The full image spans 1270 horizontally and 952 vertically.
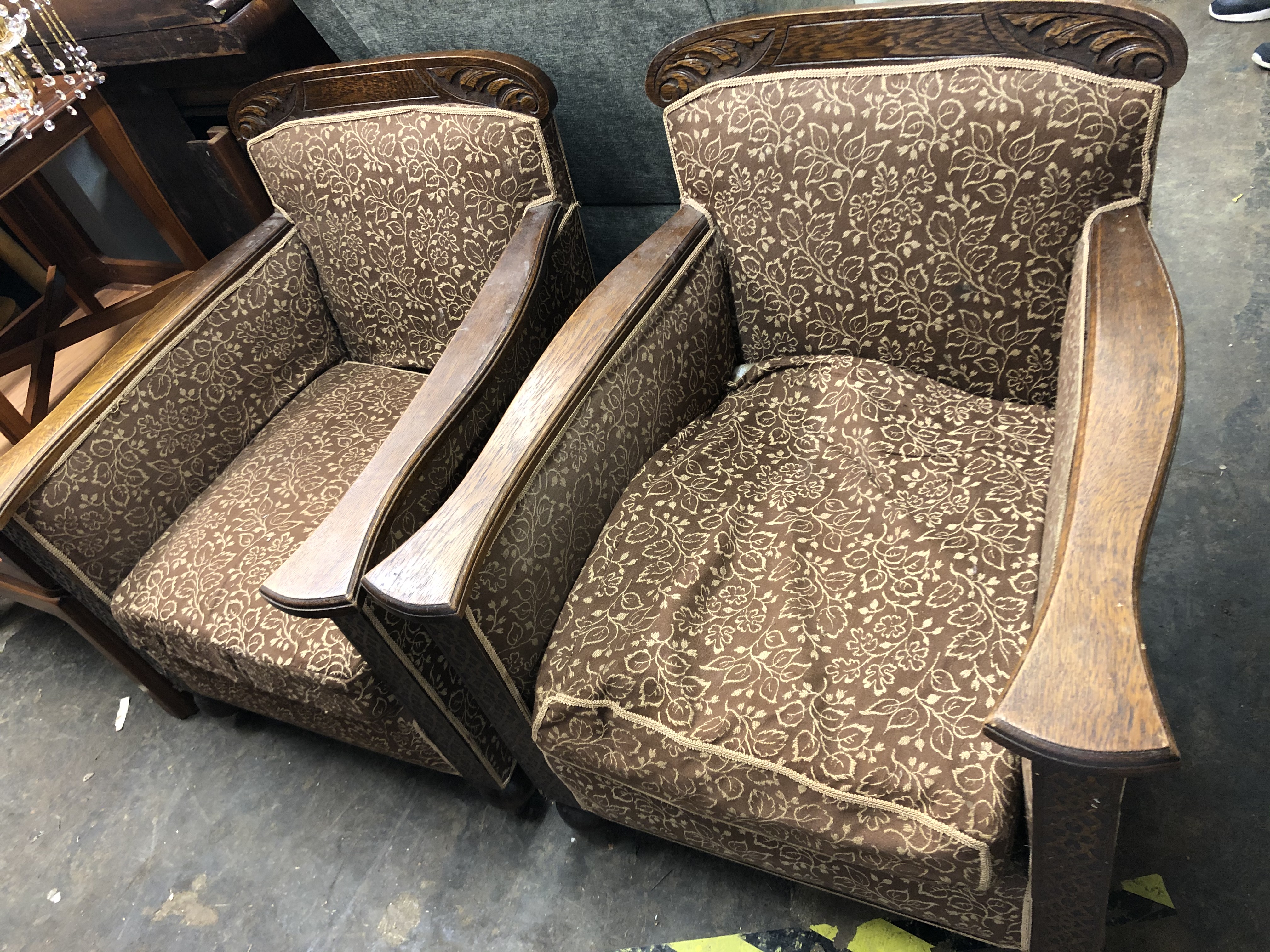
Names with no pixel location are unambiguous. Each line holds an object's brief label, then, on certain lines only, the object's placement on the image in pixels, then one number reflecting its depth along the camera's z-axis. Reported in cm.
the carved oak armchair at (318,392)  120
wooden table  140
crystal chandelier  131
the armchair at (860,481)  84
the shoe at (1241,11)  250
